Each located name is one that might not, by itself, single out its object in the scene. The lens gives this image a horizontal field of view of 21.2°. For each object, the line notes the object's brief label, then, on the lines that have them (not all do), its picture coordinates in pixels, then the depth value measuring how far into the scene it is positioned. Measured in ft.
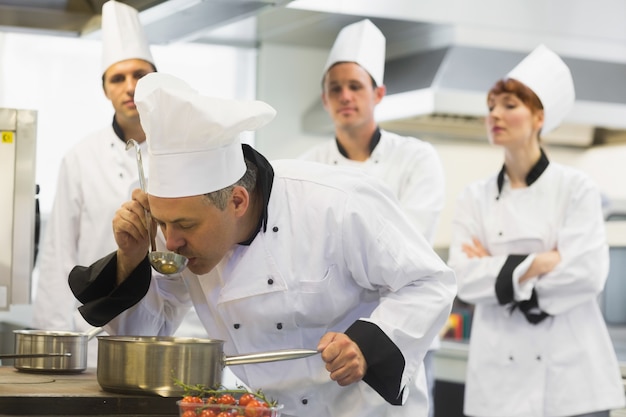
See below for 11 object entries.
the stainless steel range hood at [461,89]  21.60
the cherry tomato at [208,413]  9.60
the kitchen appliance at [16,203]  15.77
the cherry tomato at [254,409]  9.62
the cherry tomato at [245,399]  9.73
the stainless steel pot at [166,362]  10.56
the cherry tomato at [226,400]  9.78
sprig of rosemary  9.85
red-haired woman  16.68
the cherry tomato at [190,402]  9.66
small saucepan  12.31
